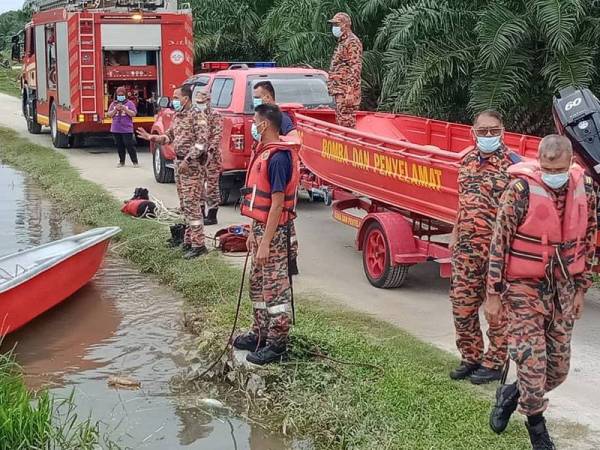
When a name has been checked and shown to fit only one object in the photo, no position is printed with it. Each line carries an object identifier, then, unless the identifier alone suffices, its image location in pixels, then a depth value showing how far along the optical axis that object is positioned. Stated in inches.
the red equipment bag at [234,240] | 391.5
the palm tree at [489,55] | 446.9
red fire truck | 706.2
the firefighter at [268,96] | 295.0
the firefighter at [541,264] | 181.8
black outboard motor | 266.8
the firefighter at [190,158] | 372.8
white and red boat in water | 293.4
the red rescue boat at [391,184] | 306.5
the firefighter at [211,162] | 389.9
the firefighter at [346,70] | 410.6
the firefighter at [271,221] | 237.9
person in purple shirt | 645.3
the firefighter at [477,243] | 223.9
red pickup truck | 466.0
